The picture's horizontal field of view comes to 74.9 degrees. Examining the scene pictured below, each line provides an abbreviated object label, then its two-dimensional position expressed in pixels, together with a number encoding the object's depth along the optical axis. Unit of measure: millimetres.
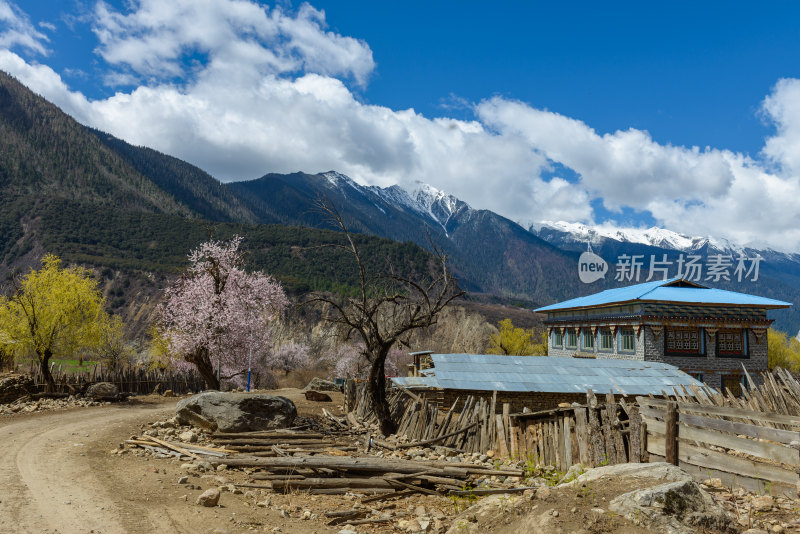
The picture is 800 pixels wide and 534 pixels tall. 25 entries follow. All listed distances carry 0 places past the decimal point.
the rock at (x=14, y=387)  20766
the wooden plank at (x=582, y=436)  11648
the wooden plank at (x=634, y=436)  10867
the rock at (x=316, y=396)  26656
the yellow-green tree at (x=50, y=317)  22500
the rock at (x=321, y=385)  36206
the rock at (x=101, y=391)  22828
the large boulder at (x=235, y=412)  14586
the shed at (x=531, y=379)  20203
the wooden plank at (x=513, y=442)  13391
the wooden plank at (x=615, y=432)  11078
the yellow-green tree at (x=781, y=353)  54250
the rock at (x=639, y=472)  6934
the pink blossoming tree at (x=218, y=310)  24125
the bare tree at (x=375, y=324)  15875
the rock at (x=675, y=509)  5855
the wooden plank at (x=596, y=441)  11348
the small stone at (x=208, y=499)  8891
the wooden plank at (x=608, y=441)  11258
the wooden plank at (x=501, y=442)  13620
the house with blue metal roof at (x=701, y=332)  32844
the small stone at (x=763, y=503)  7473
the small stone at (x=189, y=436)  13865
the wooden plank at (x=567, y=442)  12039
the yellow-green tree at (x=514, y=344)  61812
